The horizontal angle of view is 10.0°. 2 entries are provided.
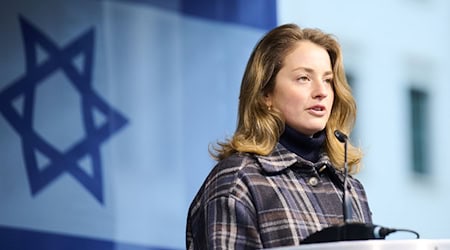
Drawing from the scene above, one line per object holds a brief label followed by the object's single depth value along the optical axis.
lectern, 5.24
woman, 6.24
